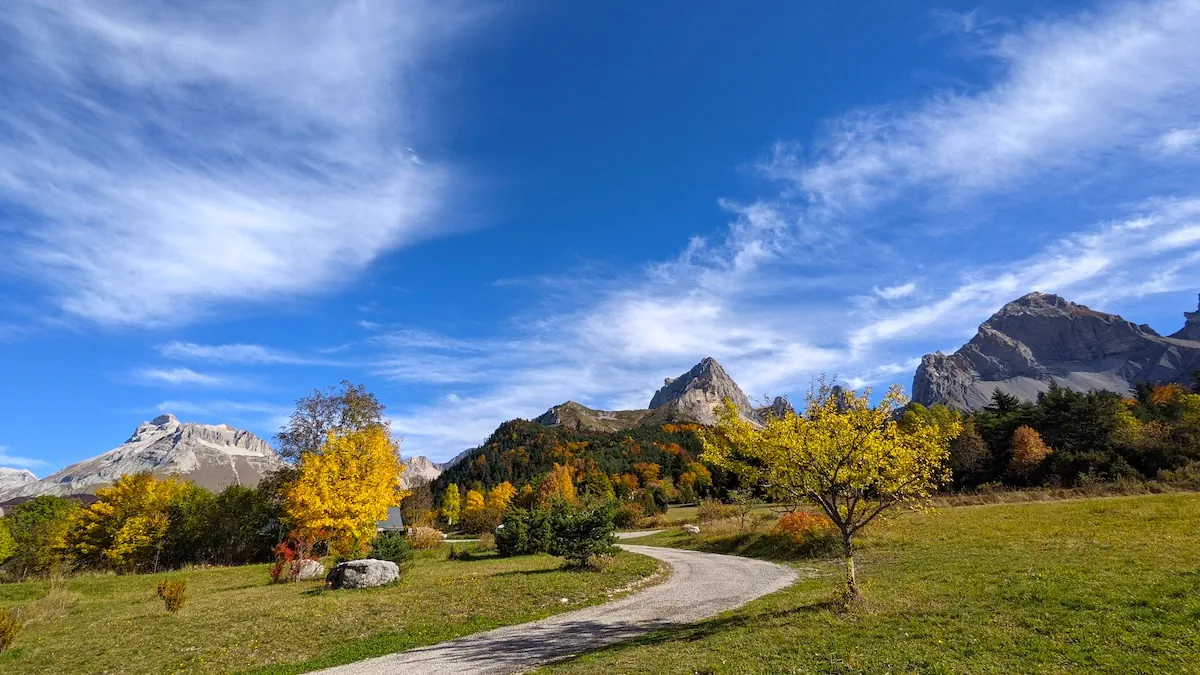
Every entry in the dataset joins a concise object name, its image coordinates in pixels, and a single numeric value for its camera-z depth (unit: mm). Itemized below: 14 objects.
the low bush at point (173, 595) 21969
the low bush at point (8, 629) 17047
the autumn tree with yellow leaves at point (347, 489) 33219
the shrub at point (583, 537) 29906
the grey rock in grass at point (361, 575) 25953
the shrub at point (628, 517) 77062
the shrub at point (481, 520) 75000
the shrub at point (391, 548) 32562
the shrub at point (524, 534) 43031
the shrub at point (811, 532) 32625
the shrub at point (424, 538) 52312
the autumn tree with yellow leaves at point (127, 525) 43562
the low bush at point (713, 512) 60781
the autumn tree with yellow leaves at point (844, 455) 15414
